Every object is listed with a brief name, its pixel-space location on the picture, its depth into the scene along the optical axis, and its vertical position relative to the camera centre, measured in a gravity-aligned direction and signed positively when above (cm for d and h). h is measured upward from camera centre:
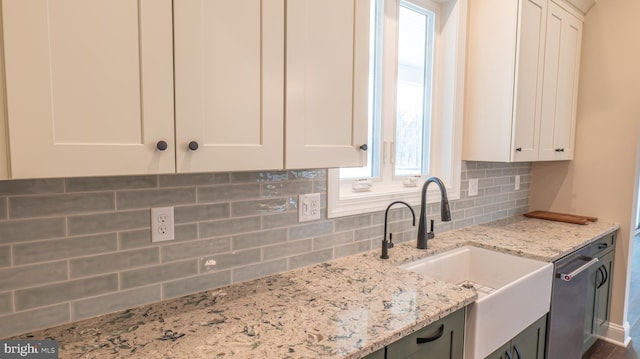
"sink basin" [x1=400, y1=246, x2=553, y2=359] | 142 -64
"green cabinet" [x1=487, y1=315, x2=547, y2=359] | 159 -87
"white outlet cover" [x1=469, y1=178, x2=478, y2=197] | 258 -23
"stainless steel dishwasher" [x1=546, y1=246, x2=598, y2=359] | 196 -84
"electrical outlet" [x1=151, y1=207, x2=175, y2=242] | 125 -26
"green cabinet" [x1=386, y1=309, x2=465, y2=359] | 115 -62
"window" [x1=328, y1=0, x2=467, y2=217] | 207 +32
